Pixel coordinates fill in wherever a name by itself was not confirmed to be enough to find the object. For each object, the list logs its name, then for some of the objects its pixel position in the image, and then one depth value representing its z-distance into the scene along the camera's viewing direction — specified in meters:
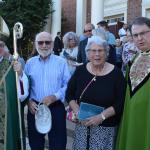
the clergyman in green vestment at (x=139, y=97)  2.45
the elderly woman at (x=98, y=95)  2.60
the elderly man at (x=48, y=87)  2.98
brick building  9.78
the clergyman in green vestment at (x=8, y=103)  2.86
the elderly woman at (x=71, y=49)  4.37
